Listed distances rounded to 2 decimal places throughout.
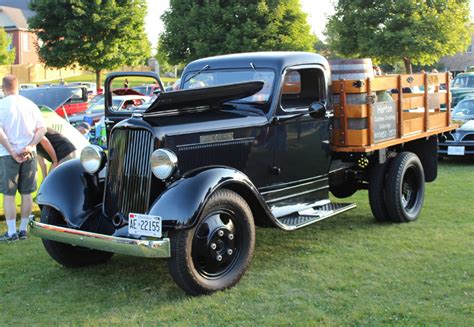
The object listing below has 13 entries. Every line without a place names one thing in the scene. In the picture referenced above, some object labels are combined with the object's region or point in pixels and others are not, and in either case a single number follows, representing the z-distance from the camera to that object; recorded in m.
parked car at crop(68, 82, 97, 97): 33.14
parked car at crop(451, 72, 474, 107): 18.84
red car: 9.29
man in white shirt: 6.44
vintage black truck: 4.57
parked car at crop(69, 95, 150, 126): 18.33
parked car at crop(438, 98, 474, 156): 11.60
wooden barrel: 6.35
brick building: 67.00
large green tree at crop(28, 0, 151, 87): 27.72
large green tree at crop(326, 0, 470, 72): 24.31
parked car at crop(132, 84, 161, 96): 30.20
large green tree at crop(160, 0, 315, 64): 25.72
